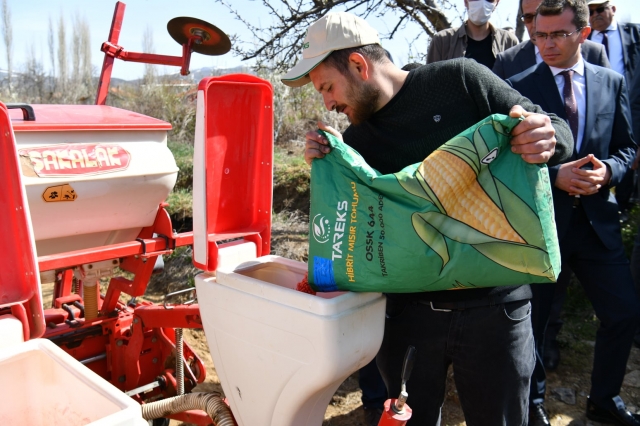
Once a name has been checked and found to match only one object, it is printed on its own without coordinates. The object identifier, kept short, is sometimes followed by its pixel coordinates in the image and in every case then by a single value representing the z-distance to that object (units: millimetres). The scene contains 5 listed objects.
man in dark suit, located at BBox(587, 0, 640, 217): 4469
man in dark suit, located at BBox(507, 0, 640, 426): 2707
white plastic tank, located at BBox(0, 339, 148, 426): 1441
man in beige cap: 1845
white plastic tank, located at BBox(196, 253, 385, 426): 1690
